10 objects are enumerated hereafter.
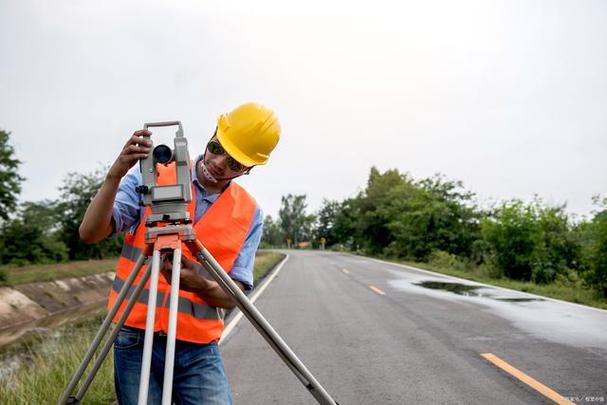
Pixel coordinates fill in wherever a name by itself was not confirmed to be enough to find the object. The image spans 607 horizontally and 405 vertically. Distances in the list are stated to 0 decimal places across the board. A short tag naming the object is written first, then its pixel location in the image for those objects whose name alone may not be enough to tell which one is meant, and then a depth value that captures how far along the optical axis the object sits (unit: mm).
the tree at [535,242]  17828
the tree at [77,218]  34125
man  1920
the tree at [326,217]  98469
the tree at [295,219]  123000
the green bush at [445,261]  24156
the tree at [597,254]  11992
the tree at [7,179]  22484
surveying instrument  1505
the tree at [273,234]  124438
